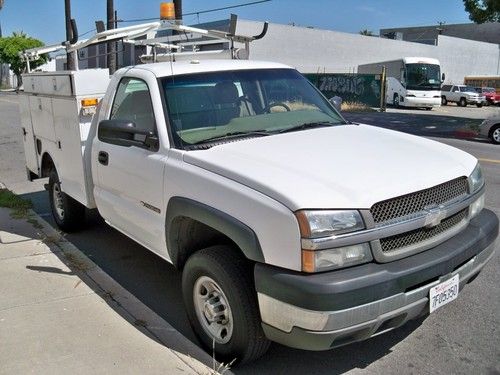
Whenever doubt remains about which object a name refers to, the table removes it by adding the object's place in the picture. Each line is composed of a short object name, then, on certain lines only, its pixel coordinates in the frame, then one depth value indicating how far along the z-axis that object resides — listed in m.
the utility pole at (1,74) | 68.62
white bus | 35.38
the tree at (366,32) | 106.31
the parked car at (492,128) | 15.23
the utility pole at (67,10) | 32.59
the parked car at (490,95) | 42.10
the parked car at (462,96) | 40.53
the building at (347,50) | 44.06
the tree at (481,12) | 19.77
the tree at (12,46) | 58.18
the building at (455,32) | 71.31
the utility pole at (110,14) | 25.28
